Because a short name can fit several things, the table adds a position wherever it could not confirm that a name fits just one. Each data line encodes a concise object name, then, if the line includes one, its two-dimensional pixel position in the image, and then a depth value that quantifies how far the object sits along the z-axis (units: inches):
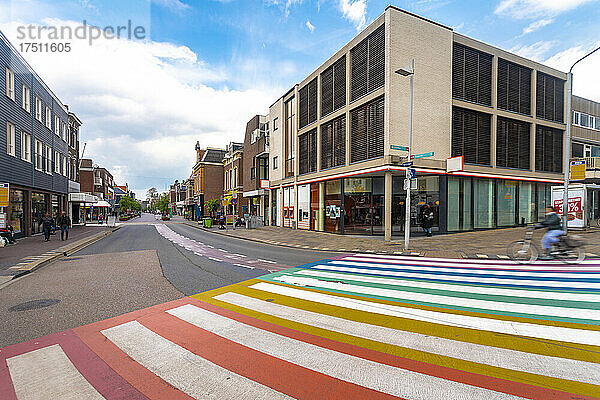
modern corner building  713.6
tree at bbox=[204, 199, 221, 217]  1764.4
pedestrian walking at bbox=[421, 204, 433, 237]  690.5
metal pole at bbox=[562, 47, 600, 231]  544.0
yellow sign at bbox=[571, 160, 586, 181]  615.8
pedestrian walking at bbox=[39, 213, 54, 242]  737.6
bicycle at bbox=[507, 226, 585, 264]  379.6
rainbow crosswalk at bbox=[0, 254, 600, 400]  124.2
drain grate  237.5
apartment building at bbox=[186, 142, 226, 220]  2218.3
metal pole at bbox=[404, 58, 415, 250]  521.7
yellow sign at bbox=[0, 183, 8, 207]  562.6
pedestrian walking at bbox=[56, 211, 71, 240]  767.7
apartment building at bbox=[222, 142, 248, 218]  1770.4
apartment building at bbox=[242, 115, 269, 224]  1429.6
